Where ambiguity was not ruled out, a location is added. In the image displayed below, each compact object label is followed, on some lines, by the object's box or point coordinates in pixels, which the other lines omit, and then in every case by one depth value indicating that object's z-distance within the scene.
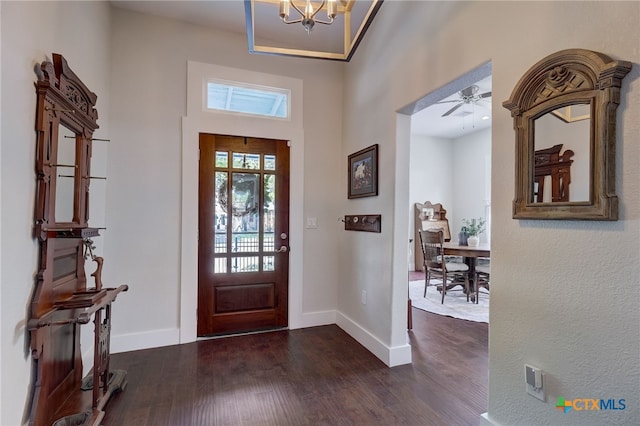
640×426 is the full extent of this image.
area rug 3.80
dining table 4.15
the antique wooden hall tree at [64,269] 1.55
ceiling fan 3.89
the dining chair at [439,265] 4.34
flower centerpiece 4.68
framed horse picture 2.79
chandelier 1.82
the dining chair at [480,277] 4.34
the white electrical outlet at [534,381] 1.39
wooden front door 3.02
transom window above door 3.11
